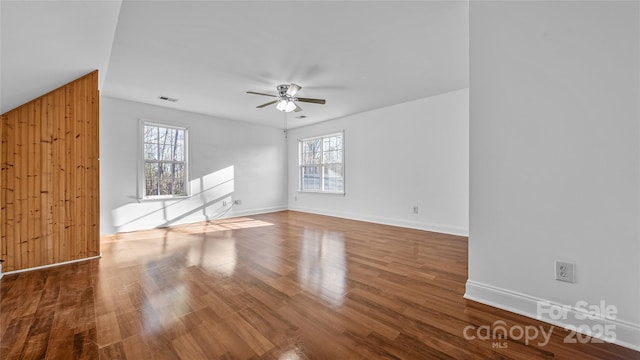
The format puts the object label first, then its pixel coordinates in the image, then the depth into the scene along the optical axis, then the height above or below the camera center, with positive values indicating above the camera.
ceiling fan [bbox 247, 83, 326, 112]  3.64 +1.30
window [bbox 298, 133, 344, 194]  6.13 +0.45
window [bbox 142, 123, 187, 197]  4.89 +0.44
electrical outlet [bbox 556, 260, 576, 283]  1.61 -0.62
